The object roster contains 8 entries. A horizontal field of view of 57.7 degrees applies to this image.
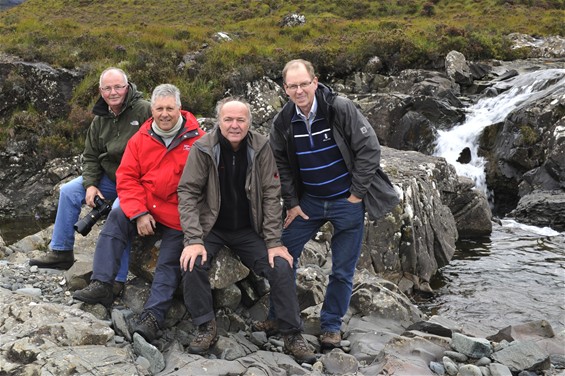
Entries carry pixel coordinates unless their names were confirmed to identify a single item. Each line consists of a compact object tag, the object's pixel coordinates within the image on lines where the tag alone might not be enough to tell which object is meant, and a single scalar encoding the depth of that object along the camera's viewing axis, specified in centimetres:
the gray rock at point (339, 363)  598
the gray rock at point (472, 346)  626
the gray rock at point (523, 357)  606
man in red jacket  614
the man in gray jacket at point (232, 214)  589
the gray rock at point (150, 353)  548
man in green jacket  727
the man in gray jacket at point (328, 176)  605
